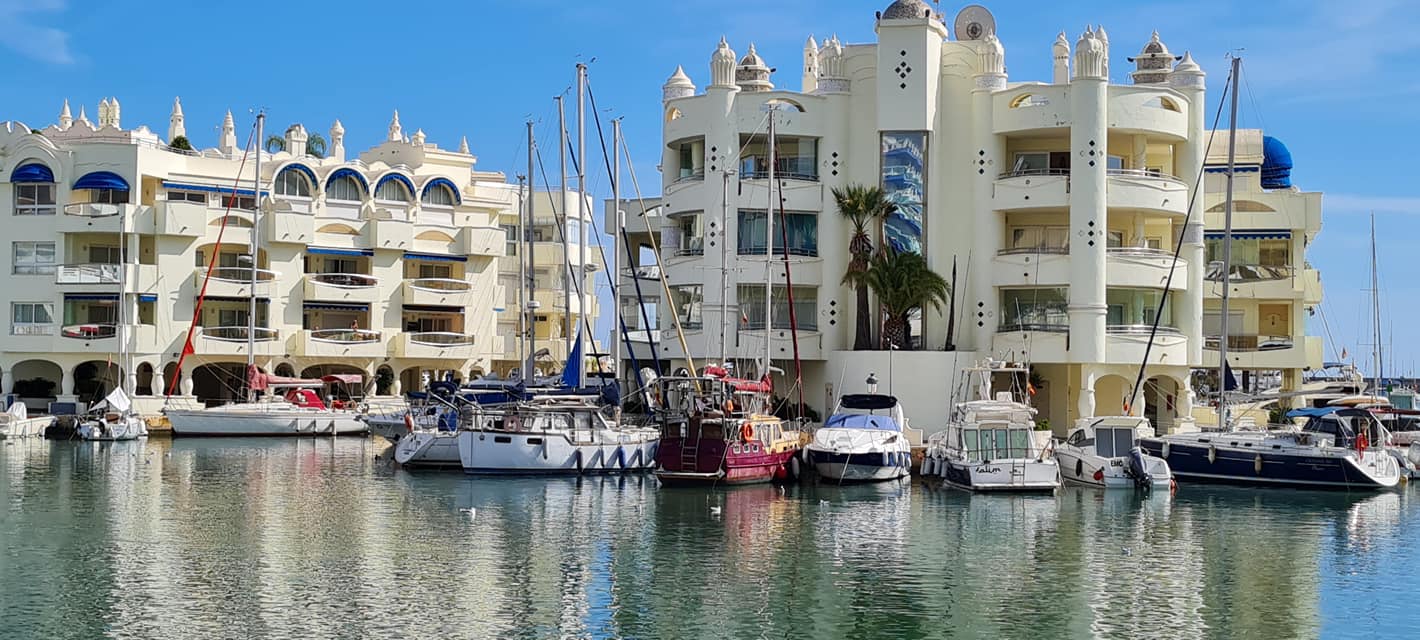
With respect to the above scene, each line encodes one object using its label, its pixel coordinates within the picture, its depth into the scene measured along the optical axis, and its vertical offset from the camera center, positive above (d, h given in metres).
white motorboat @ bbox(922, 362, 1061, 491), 49.22 -2.00
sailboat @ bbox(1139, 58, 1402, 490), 51.94 -2.11
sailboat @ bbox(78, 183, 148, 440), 72.82 -1.80
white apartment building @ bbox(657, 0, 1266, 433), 64.00 +7.89
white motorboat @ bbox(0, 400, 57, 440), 73.75 -1.87
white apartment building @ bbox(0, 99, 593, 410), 84.94 +7.01
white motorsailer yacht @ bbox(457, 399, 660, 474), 53.78 -1.86
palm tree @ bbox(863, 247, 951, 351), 62.81 +4.14
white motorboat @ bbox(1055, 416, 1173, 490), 51.06 -2.20
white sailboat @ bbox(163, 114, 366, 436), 76.12 -1.44
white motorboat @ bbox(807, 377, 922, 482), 51.50 -1.95
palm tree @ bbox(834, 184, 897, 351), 64.06 +6.84
